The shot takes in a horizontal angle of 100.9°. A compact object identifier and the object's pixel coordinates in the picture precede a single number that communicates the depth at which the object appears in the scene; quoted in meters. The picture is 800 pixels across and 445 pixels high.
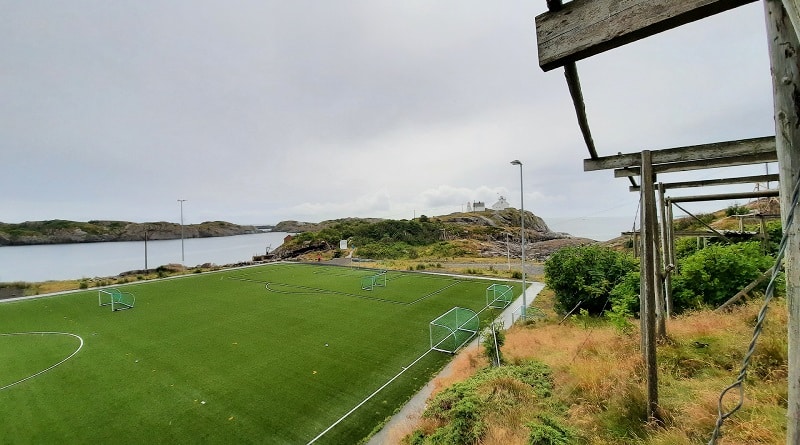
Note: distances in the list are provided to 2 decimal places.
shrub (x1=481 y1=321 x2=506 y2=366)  7.27
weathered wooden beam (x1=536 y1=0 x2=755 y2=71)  1.41
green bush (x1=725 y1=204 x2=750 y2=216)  21.88
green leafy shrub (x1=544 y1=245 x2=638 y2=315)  11.72
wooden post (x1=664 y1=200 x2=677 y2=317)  7.33
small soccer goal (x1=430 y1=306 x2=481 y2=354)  10.36
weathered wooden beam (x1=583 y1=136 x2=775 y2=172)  4.18
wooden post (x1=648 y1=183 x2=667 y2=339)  5.27
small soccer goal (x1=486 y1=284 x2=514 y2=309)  15.66
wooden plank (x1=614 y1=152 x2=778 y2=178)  4.58
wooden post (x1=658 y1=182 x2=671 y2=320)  6.25
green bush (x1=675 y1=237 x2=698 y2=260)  12.28
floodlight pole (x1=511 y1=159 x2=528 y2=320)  12.49
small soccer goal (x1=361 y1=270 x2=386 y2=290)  19.91
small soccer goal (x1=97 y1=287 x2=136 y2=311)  16.11
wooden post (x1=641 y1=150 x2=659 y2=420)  3.69
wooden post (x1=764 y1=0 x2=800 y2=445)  1.26
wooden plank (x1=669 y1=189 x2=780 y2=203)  7.92
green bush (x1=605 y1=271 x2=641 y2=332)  8.80
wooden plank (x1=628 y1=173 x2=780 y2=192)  6.38
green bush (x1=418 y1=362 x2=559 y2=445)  4.69
